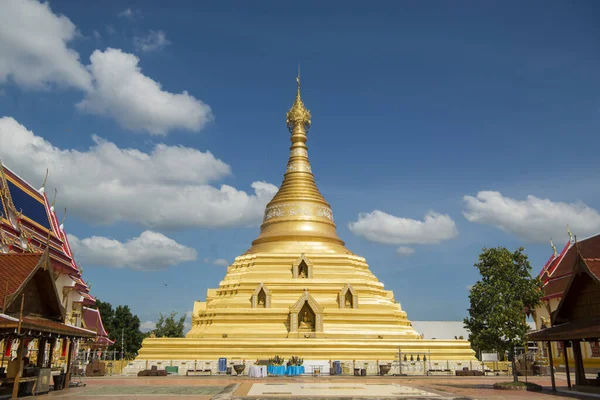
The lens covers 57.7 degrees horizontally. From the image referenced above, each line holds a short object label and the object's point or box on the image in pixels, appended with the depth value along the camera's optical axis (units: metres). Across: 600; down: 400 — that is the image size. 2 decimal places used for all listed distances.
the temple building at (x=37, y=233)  26.19
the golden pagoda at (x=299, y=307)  29.61
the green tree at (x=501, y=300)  20.42
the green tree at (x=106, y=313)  54.13
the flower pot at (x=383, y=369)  26.83
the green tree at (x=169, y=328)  47.91
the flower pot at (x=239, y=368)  26.75
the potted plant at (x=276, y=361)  27.08
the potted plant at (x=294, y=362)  26.93
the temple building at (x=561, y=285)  31.62
